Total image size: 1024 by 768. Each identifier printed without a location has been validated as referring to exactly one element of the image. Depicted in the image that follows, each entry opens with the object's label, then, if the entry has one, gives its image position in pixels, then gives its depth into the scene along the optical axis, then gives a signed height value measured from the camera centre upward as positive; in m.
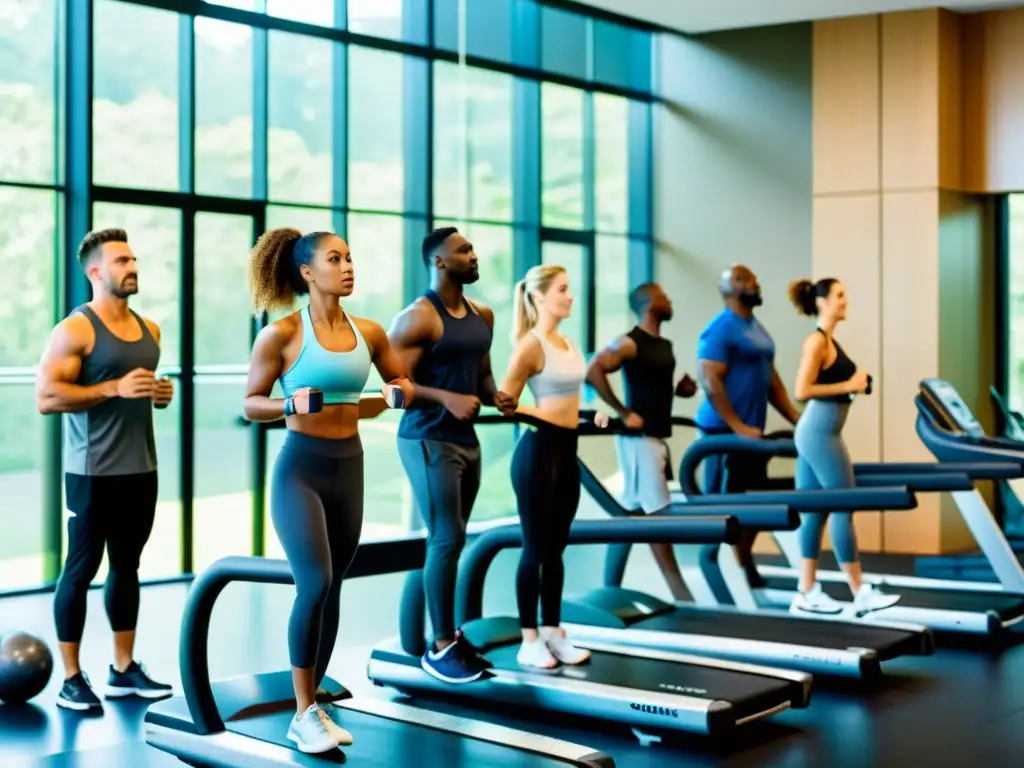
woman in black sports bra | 6.50 -0.25
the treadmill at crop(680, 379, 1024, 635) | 6.59 -0.79
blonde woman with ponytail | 5.07 -0.19
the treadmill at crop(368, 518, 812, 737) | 4.73 -1.02
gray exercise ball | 5.13 -1.00
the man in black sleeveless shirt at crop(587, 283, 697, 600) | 6.19 -0.01
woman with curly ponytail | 3.98 -0.13
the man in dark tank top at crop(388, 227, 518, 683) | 5.00 -0.11
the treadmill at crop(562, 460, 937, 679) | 5.61 -1.01
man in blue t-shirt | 6.64 +0.11
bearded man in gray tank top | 5.05 -0.21
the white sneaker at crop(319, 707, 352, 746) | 4.02 -0.97
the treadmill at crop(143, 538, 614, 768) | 4.01 -1.02
